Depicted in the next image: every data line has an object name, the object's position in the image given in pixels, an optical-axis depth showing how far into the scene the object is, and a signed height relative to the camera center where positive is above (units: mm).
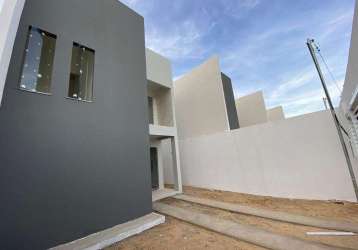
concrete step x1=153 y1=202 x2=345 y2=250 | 2428 -1541
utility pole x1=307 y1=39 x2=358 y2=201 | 4059 +999
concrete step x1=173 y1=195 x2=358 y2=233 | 2957 -1563
